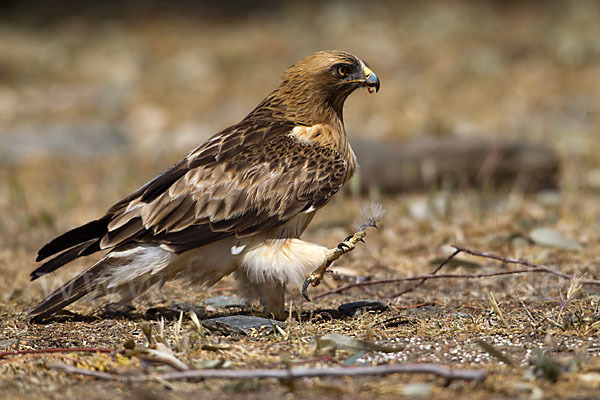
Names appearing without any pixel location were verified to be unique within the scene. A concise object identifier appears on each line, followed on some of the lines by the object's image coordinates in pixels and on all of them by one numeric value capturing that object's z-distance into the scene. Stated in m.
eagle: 8.90
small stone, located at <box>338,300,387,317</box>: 9.11
